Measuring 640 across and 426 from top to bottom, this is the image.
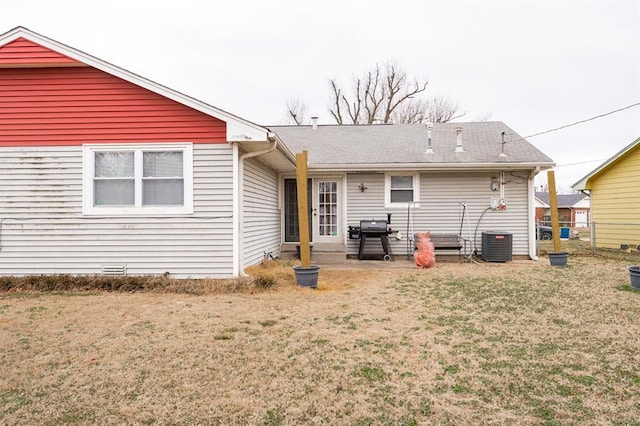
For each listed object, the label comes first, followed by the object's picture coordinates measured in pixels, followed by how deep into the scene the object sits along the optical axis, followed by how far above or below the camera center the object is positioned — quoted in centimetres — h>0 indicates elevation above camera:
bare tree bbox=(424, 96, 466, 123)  2755 +762
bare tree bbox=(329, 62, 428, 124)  2736 +870
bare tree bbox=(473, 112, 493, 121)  2705 +697
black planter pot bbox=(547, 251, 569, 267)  935 -94
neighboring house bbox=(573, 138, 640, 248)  1233 +73
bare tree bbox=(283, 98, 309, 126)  2956 +816
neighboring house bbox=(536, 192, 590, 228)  3672 +120
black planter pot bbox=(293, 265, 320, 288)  672 -96
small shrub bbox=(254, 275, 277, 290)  664 -106
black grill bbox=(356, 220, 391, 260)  1030 -33
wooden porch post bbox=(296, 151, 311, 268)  689 +25
